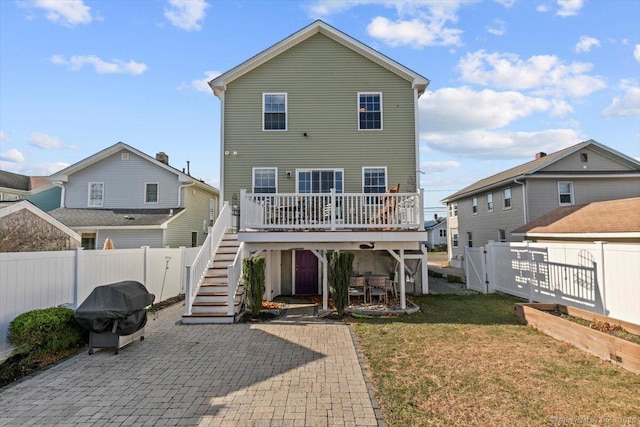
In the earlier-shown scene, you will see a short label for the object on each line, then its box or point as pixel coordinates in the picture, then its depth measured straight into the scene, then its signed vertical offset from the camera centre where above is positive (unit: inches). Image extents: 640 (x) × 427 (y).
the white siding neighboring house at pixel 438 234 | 2076.8 -9.4
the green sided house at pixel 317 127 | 498.6 +161.4
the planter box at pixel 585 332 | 197.8 -73.6
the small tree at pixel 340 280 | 348.8 -47.9
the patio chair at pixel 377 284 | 399.9 -60.7
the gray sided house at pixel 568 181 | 669.9 +100.7
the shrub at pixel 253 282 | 344.2 -49.0
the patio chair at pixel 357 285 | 398.9 -61.1
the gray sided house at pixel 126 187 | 676.1 +101.8
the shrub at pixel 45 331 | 217.9 -63.4
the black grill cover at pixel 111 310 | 234.1 -52.0
